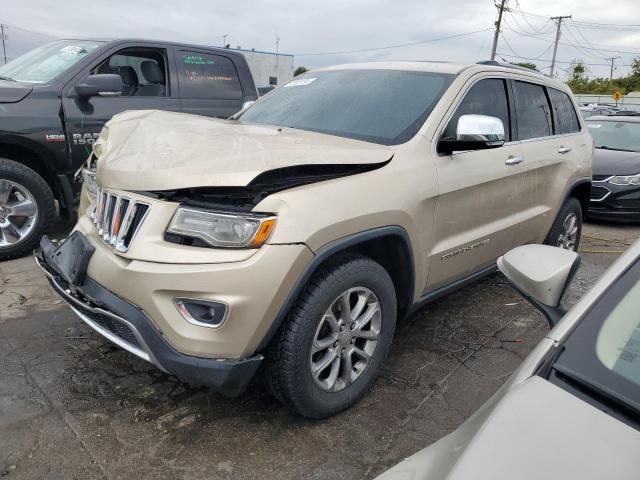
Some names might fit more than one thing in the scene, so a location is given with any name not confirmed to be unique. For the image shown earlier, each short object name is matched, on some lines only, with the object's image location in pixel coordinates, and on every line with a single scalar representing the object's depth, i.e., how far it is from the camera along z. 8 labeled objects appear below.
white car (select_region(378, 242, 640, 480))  1.04
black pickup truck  4.45
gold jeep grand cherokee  2.14
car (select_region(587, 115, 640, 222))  7.32
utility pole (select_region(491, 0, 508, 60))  36.44
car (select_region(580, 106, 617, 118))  17.56
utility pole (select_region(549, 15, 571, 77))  52.14
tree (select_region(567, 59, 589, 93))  63.94
